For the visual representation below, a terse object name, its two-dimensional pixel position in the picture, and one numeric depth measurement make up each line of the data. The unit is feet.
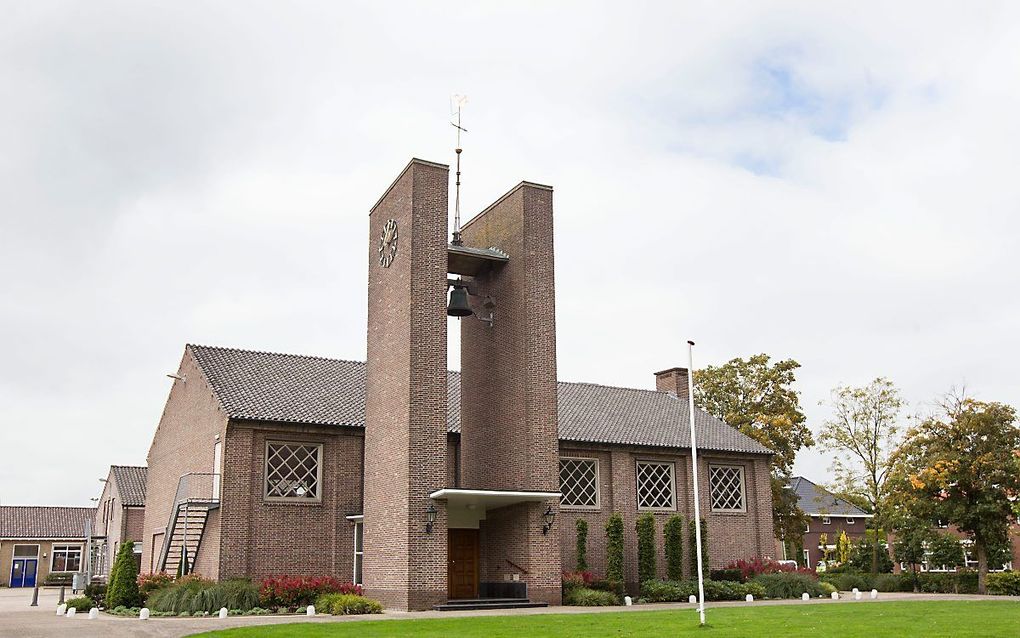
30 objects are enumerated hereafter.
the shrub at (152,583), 89.46
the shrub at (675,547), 113.39
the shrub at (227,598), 82.38
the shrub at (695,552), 116.16
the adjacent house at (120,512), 164.66
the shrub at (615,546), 107.96
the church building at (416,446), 85.20
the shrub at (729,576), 115.75
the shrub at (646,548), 111.34
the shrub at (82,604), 88.28
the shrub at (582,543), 107.65
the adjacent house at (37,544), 215.92
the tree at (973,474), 121.60
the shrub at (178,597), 82.12
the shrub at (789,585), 110.63
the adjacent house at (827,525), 239.71
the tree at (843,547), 202.44
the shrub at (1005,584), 123.95
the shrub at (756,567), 116.57
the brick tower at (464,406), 83.51
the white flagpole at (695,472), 63.87
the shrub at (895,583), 142.51
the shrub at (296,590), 85.15
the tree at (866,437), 160.97
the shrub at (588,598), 92.24
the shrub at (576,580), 95.14
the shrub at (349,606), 79.61
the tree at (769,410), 150.20
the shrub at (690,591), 104.22
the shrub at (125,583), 86.63
